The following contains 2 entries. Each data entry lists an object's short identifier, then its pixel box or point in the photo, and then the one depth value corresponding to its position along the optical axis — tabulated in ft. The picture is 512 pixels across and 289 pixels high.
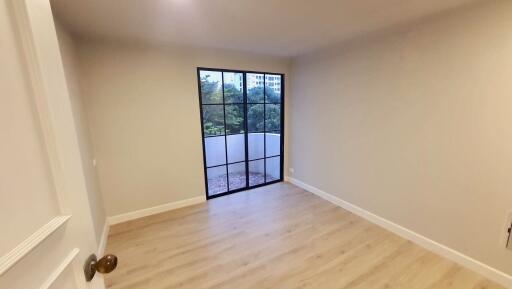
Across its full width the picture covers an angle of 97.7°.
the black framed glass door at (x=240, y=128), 11.29
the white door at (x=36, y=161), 1.64
